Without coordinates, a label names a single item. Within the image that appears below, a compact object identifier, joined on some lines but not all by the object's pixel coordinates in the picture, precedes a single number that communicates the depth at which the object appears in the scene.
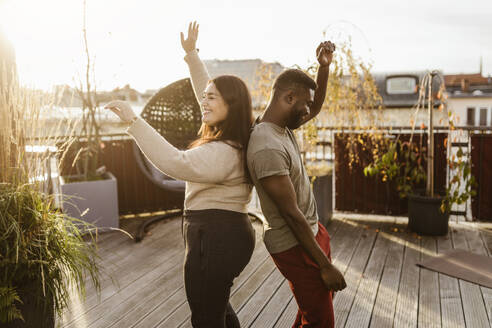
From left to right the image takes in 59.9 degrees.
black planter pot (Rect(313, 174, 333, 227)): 3.96
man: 1.27
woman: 1.38
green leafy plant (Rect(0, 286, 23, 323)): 1.58
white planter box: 3.67
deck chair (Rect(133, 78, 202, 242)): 4.05
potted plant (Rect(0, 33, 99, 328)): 1.62
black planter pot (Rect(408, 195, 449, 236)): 3.75
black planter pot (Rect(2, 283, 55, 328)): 1.66
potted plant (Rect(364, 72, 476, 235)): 3.75
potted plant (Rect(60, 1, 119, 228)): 3.70
